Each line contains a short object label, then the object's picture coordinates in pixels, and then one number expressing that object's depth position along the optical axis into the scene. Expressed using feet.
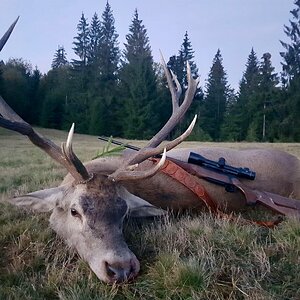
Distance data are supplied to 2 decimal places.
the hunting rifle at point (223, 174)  11.15
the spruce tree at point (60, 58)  147.70
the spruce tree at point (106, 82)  96.14
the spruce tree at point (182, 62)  111.34
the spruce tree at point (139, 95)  94.61
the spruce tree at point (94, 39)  119.90
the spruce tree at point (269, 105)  91.60
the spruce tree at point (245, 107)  97.11
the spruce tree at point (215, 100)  100.98
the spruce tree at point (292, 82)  88.59
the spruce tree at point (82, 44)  119.50
